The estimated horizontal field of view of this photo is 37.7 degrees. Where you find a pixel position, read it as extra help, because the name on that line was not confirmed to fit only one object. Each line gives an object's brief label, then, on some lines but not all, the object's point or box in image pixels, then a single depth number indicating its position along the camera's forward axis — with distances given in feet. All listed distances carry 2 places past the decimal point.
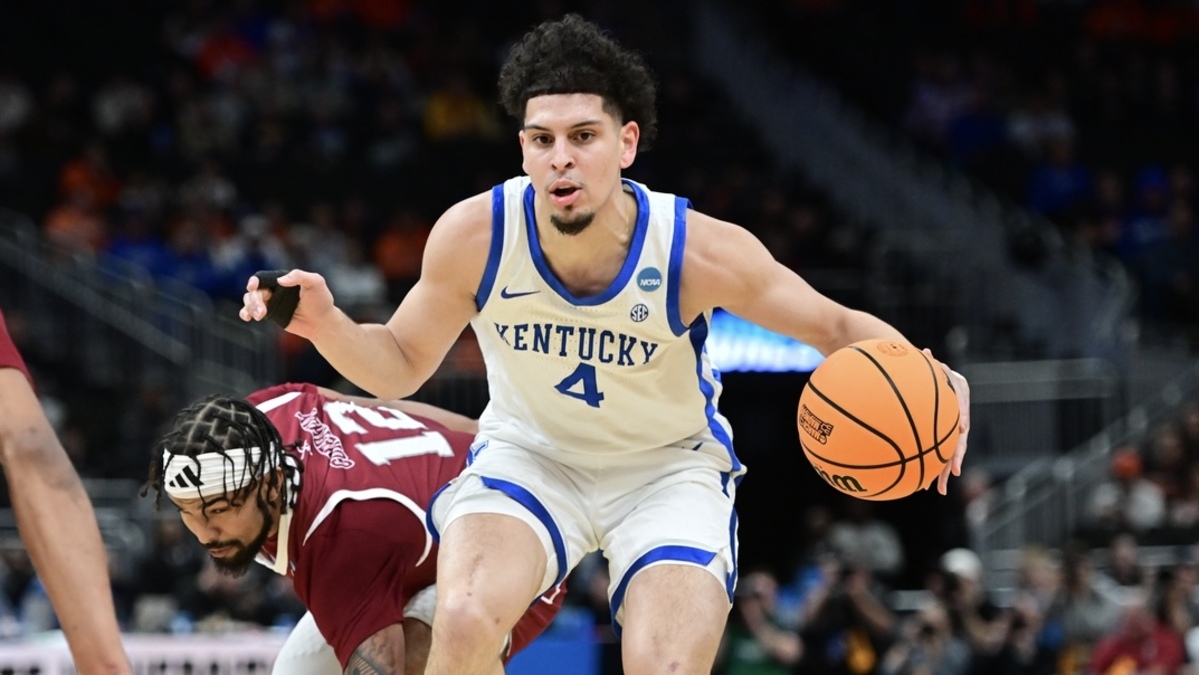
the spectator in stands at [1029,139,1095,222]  69.10
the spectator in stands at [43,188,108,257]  57.11
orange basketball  18.54
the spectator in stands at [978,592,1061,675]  42.39
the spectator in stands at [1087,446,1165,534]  51.11
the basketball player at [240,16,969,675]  19.12
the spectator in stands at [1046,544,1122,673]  44.96
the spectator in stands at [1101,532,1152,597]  47.11
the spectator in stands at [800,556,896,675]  42.50
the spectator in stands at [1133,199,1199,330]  63.26
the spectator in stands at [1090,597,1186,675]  41.65
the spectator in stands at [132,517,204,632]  42.37
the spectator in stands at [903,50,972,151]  74.54
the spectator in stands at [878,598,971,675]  42.50
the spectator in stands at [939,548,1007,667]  42.93
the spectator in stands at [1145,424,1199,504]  53.01
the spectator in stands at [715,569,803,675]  41.83
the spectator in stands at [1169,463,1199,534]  50.62
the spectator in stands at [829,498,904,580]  53.83
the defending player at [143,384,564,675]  19.47
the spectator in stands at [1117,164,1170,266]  66.80
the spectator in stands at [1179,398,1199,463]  53.93
